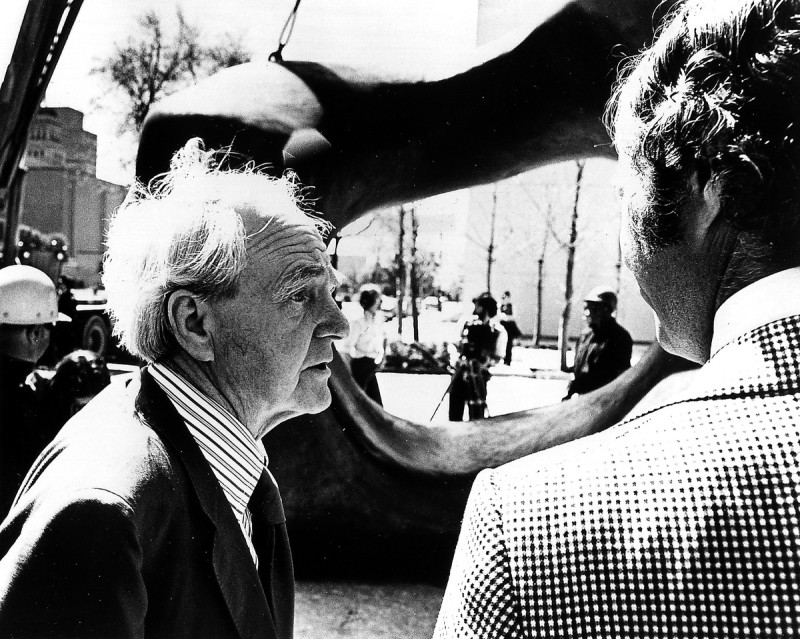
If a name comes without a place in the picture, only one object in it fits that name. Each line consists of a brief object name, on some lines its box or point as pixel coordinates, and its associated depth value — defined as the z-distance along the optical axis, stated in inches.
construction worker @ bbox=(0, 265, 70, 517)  86.5
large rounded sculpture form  83.7
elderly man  32.6
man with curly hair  16.6
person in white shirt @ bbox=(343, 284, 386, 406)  122.3
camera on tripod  146.0
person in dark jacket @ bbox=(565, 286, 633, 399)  111.5
